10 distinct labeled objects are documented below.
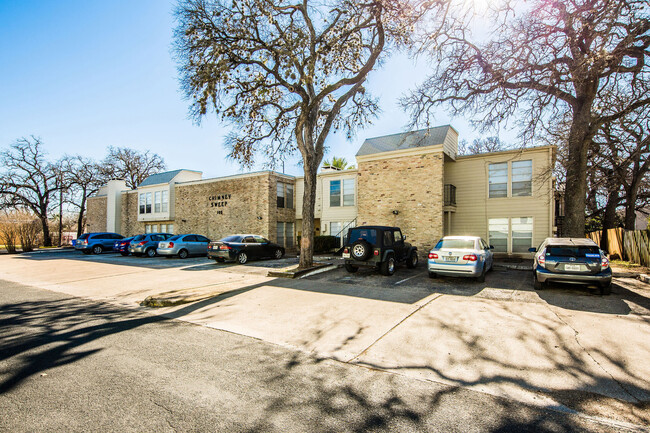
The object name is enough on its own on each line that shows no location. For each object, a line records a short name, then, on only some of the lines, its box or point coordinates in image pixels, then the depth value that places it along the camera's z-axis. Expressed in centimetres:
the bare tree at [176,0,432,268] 1131
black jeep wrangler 1109
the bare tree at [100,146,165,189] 4119
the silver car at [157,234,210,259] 1944
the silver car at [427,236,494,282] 949
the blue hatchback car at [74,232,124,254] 2388
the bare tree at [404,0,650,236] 1016
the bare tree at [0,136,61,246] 3300
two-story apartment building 1595
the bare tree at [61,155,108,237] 3666
